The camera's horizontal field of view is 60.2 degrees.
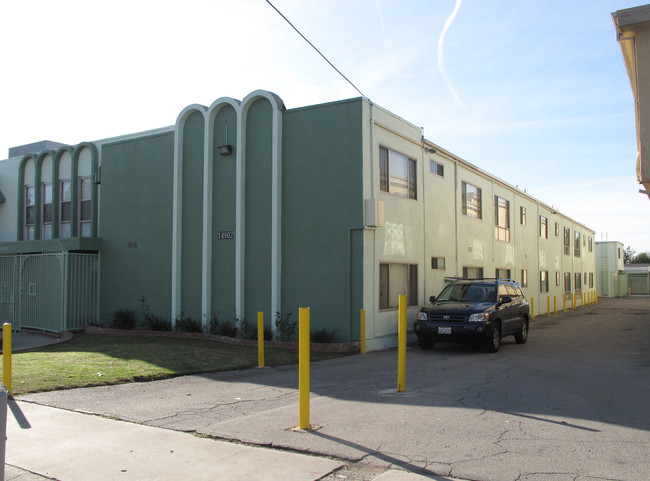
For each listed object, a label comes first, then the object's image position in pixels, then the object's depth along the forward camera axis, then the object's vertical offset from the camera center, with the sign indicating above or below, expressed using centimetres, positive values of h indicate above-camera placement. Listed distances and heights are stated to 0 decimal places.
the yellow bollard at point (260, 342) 1107 -149
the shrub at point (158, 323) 1691 -170
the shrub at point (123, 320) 1758 -164
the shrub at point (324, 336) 1397 -172
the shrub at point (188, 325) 1639 -170
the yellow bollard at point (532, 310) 2583 -201
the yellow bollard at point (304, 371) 629 -116
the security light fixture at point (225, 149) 1602 +337
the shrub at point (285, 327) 1460 -158
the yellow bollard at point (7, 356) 799 -128
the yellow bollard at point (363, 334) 1359 -163
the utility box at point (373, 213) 1397 +136
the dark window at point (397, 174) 1545 +270
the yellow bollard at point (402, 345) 813 -114
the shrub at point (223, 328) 1555 -171
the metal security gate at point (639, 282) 6856 -196
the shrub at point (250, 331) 1483 -172
